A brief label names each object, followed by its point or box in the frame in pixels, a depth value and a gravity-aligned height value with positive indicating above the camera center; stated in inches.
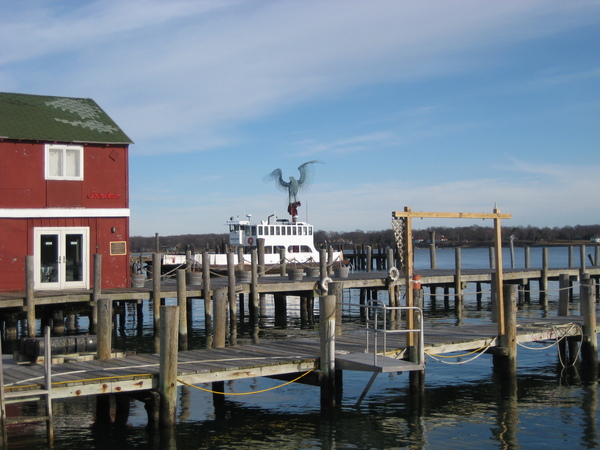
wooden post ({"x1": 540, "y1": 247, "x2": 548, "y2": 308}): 1366.9 -49.6
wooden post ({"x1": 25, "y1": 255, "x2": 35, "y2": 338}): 805.2 -44.7
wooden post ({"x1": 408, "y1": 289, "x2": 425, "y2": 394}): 581.6 -102.6
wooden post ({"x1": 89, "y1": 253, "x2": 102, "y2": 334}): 851.4 -34.9
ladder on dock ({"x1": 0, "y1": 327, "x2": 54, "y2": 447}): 441.7 -86.9
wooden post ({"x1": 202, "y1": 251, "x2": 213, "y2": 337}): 973.2 -52.9
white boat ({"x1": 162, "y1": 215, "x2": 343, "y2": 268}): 1887.9 +25.1
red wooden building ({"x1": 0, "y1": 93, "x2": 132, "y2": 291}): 917.8 +66.8
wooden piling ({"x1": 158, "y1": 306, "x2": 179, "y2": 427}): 491.5 -82.5
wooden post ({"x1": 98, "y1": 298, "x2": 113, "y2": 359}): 567.2 -59.1
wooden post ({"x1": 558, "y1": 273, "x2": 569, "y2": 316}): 821.9 -54.7
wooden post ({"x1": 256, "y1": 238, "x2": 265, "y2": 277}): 1261.7 -15.0
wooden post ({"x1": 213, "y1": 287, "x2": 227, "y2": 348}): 646.5 -58.6
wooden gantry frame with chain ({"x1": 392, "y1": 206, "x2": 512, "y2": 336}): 572.7 +5.3
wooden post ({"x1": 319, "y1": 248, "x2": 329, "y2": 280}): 1106.1 -21.6
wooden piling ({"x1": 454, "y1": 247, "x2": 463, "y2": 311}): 1252.6 -59.6
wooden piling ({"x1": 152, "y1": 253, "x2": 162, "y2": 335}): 908.6 -46.5
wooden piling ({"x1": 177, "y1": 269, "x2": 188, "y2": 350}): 866.8 -68.2
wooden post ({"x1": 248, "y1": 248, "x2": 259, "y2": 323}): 1051.3 -60.5
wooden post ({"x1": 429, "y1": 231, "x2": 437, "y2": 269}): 1522.1 +1.2
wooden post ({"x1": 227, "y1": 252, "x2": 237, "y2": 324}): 974.4 -51.6
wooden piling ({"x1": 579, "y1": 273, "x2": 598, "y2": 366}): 716.0 -77.4
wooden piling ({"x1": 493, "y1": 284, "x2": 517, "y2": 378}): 644.7 -79.6
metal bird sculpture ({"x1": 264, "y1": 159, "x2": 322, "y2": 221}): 1963.6 +169.5
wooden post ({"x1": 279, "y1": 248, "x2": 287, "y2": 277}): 1362.0 -29.5
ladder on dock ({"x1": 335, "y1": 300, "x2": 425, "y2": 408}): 531.5 -81.4
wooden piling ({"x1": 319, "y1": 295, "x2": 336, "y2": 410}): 549.3 -74.4
